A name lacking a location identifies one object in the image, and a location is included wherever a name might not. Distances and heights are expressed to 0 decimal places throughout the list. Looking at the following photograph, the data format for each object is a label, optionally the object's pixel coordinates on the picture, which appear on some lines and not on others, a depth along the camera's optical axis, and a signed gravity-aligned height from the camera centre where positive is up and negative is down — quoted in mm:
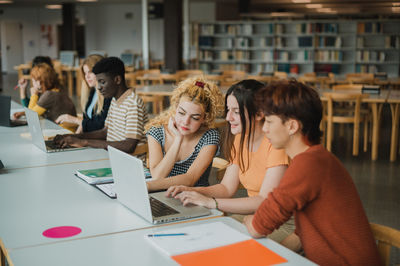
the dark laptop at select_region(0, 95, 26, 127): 3955 -415
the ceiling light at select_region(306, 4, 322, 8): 16891 +1956
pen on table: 1621 -561
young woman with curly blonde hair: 2537 -403
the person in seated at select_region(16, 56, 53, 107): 5069 -305
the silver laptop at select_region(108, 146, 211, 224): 1732 -504
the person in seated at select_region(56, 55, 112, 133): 3842 -344
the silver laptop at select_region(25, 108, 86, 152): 2951 -454
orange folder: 1428 -573
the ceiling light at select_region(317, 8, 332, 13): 18431 +1986
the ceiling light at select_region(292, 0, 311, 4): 15375 +1904
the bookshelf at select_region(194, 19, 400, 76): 11820 +410
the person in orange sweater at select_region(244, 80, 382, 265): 1549 -439
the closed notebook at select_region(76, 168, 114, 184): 2314 -538
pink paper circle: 1667 -578
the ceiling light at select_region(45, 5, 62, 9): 20402 +2297
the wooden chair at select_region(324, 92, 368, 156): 6031 -676
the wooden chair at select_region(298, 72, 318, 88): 8852 -294
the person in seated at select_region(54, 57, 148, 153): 3197 -315
